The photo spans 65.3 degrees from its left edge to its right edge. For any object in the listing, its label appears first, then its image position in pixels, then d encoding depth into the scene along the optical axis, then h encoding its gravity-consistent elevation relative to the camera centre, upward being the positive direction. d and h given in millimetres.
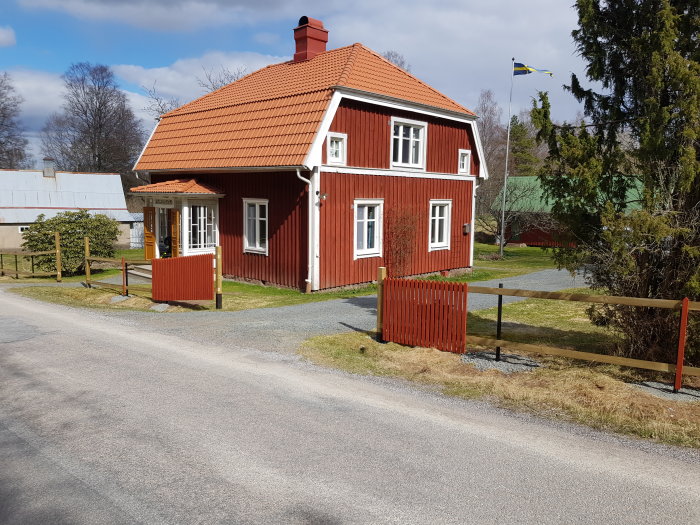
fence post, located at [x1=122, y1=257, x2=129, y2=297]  15096 -1973
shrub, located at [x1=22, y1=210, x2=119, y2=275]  20406 -885
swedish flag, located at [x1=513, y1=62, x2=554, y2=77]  27158 +7302
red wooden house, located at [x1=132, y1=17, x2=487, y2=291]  15695 +1368
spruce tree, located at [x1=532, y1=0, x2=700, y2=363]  7312 +762
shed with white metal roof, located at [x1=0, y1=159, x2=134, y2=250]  31812 +1046
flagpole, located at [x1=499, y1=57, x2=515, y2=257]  30953 -478
